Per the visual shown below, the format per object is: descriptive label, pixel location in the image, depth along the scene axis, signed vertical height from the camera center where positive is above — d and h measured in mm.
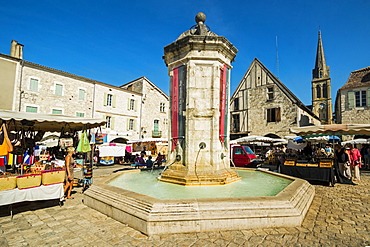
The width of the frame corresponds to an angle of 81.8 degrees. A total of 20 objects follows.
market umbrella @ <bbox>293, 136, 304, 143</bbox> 16903 -141
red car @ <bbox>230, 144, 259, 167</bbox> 13891 -1267
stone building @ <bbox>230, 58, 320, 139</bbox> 23234 +3531
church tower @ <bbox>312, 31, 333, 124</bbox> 47019 +11058
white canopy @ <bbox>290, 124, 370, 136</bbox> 9126 +420
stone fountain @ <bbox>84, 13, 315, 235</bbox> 3578 -868
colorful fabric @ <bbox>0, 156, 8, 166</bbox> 7605 -966
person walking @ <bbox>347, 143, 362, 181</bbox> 9281 -917
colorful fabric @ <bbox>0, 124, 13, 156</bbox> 5004 -258
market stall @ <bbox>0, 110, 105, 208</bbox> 4527 -983
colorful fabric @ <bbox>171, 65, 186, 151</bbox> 6337 +986
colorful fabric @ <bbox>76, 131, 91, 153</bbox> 7496 -313
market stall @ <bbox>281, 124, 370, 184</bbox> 8266 -1003
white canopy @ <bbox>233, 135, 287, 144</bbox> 17688 -125
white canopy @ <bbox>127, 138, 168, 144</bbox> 19344 -354
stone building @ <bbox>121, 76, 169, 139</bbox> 29406 +4092
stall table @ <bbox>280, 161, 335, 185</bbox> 8120 -1329
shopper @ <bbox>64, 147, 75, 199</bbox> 6062 -1111
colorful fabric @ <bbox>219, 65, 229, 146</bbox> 6438 +1069
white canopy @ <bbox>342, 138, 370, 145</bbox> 18219 -172
